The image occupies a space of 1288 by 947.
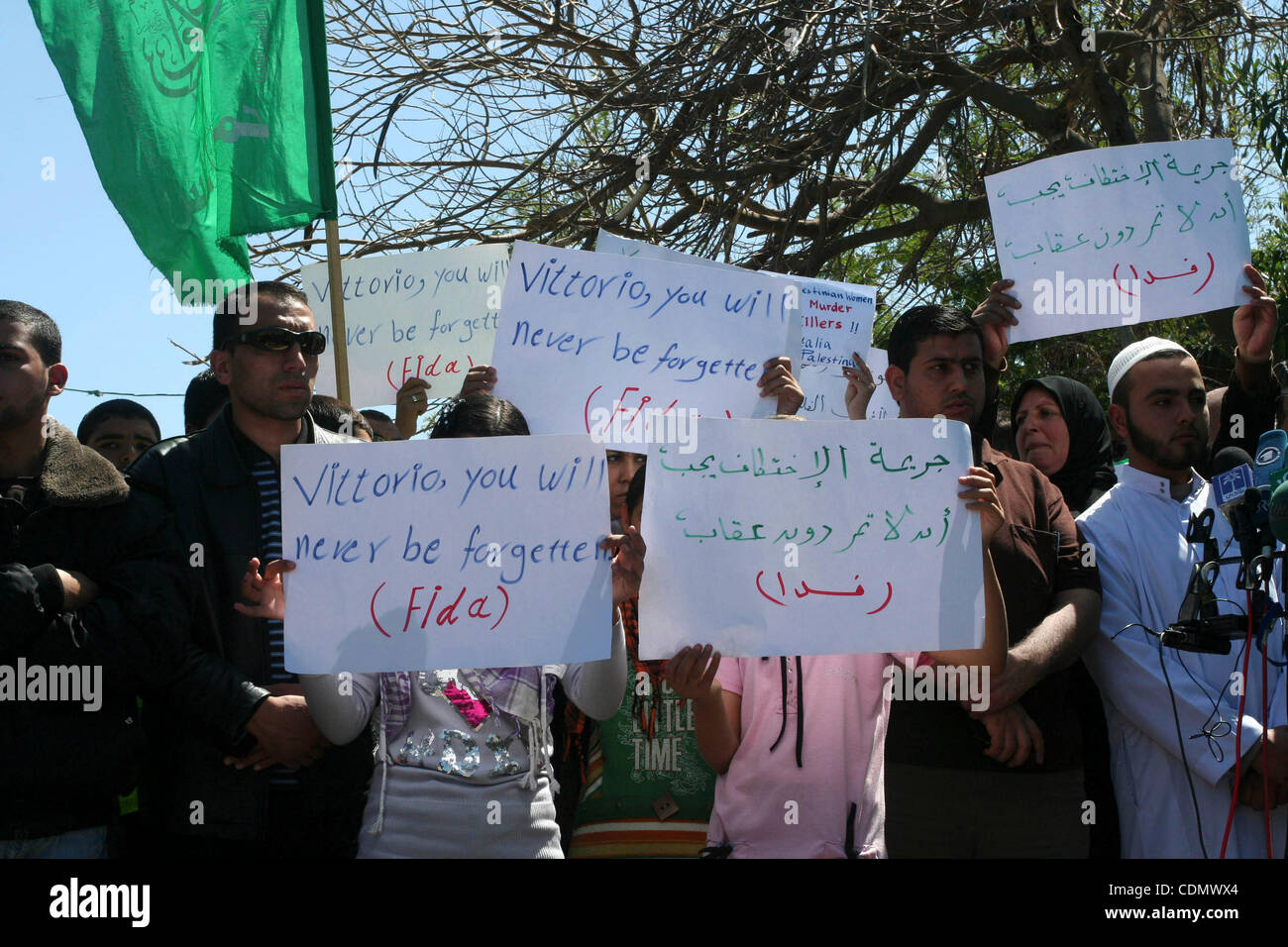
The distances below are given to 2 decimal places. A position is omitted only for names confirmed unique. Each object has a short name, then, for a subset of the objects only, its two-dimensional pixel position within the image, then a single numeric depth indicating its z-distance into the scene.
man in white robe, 3.14
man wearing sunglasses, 2.76
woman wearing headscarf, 4.05
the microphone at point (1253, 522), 2.74
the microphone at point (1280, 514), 2.38
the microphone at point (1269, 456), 2.75
